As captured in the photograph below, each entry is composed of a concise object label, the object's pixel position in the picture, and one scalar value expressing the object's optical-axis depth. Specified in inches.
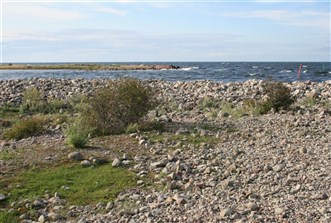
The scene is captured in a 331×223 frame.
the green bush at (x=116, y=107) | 535.2
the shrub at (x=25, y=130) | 536.3
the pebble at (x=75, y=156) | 418.3
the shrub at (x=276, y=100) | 657.6
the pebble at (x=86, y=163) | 400.8
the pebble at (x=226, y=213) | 269.4
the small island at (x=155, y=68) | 3816.2
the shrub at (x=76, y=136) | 452.4
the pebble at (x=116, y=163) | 394.0
